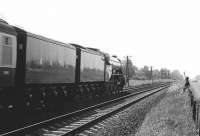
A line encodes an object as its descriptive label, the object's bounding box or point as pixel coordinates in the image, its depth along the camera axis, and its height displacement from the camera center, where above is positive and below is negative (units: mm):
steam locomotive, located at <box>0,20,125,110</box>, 12938 +691
